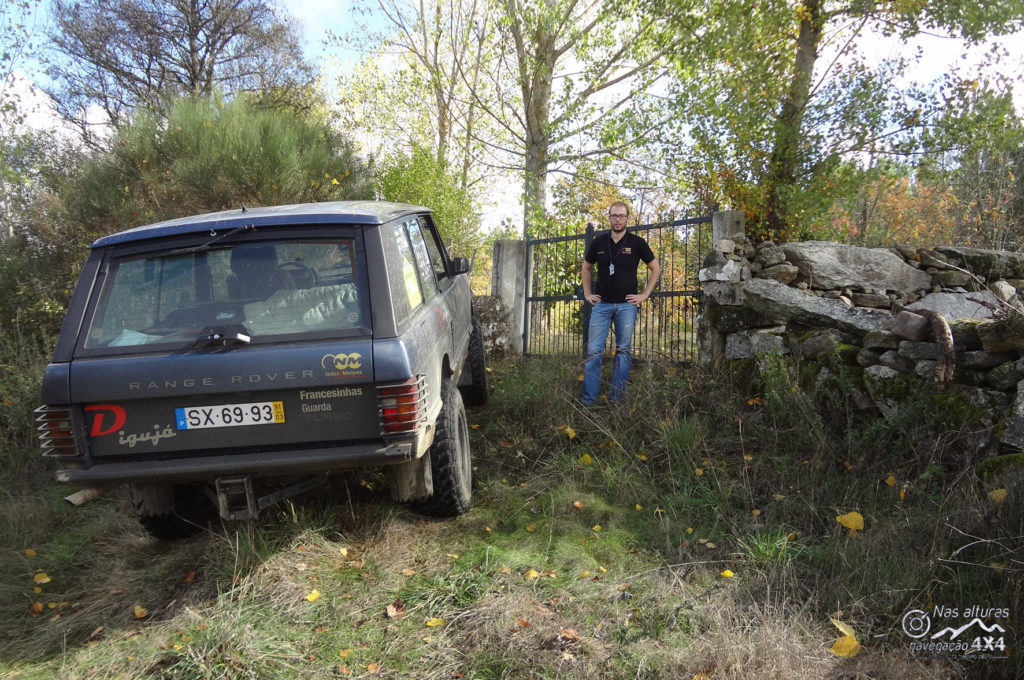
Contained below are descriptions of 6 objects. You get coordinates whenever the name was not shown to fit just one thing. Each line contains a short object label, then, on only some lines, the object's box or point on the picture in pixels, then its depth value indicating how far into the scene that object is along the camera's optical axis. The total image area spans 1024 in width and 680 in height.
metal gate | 6.53
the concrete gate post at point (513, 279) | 8.34
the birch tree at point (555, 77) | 12.31
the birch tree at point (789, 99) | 5.95
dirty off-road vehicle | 3.02
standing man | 5.73
